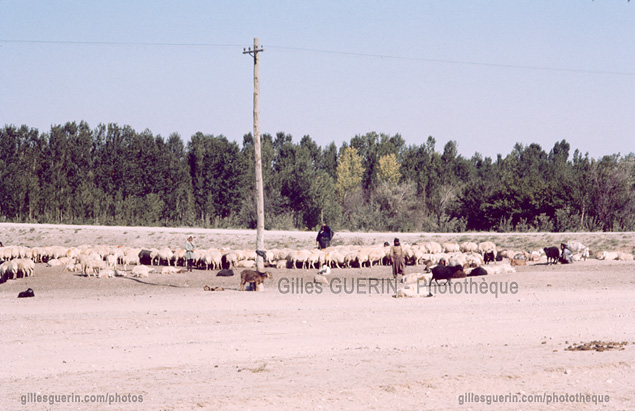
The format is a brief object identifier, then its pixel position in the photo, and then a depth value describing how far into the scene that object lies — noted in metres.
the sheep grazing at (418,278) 18.72
